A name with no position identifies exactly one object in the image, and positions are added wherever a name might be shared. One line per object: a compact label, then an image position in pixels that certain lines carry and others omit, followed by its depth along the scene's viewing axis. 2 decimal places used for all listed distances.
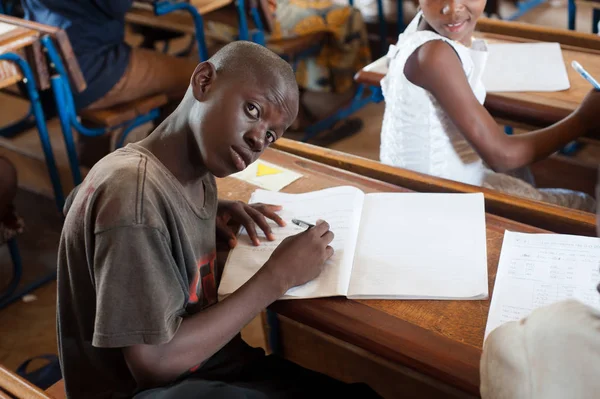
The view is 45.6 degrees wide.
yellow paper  1.59
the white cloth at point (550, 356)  0.69
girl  1.62
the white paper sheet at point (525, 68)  1.94
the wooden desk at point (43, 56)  2.32
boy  0.99
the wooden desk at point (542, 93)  1.84
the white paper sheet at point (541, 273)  1.11
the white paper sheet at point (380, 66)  2.12
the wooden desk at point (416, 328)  1.04
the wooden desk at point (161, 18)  3.43
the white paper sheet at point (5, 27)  2.33
